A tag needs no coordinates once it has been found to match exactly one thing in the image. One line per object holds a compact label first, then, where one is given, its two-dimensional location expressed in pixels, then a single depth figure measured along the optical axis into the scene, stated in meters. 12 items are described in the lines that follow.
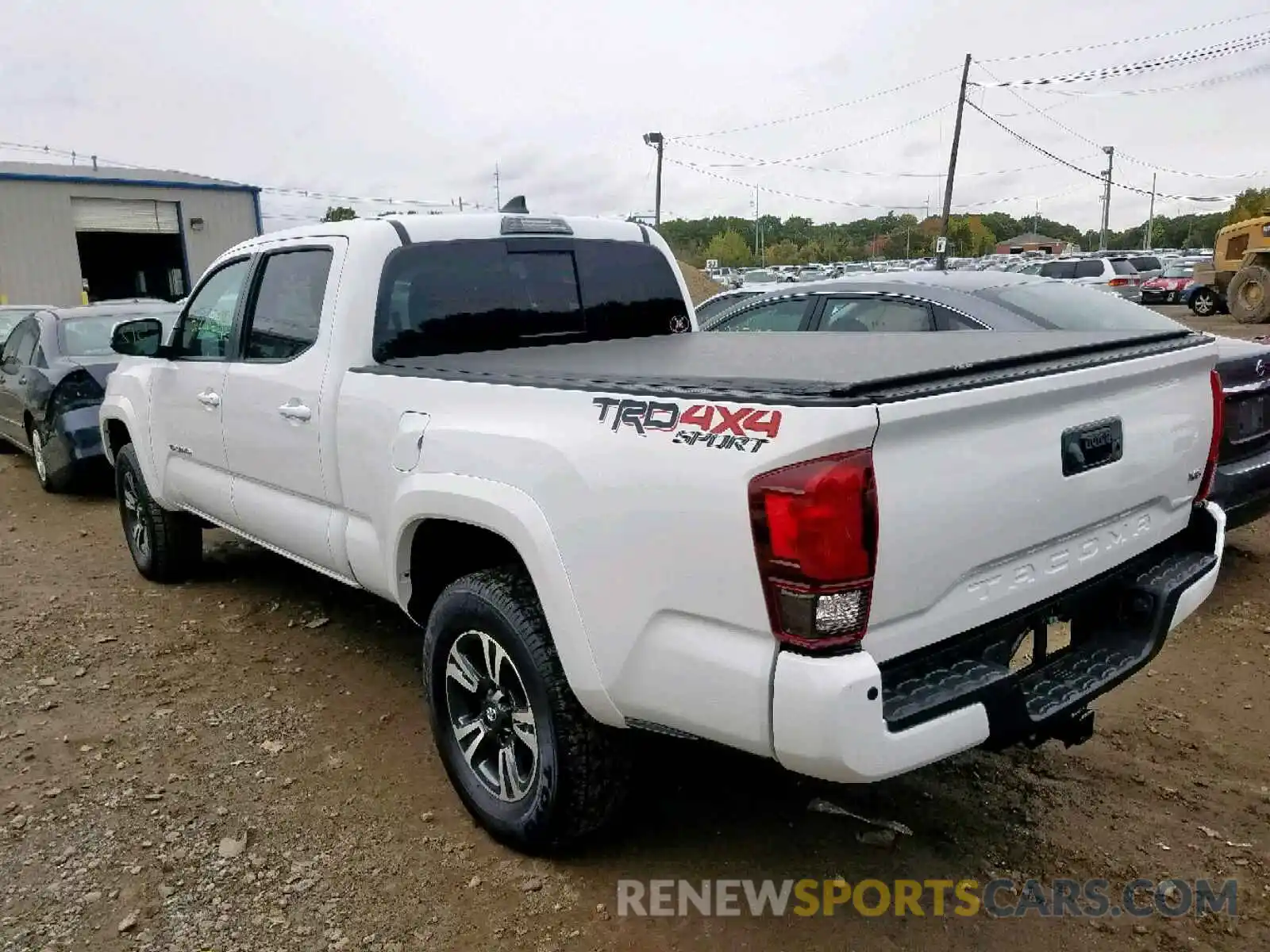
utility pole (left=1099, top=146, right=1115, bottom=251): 62.51
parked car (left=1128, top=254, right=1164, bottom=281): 31.81
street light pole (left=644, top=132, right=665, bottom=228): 43.94
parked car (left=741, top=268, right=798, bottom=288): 46.06
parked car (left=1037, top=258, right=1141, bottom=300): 25.84
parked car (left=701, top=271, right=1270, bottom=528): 4.90
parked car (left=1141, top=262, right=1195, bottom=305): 28.42
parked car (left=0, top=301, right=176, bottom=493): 8.15
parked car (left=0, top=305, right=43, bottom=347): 12.26
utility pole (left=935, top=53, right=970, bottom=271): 30.56
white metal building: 25.25
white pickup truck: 2.09
